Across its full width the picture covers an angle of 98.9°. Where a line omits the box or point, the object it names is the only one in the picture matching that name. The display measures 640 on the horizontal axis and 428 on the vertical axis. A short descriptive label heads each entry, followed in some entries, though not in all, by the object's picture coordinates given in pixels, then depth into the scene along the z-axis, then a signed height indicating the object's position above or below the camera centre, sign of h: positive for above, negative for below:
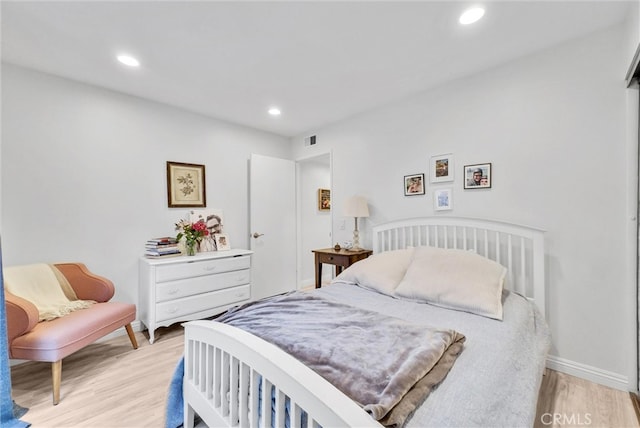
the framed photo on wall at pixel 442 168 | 2.57 +0.42
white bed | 0.83 -0.63
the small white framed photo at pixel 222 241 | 3.38 -0.33
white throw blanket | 2.06 -0.56
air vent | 4.01 +1.09
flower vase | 3.02 -0.36
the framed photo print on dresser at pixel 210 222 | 3.27 -0.09
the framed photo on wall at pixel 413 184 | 2.79 +0.29
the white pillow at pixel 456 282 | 1.69 -0.48
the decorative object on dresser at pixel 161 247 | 2.82 -0.33
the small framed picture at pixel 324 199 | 4.90 +0.26
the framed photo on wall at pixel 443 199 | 2.57 +0.12
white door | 3.78 -0.14
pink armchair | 1.78 -0.79
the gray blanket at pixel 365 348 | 0.89 -0.56
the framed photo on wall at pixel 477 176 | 2.35 +0.31
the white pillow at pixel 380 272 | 2.13 -0.49
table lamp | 3.10 +0.07
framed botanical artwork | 3.12 +0.36
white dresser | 2.61 -0.74
